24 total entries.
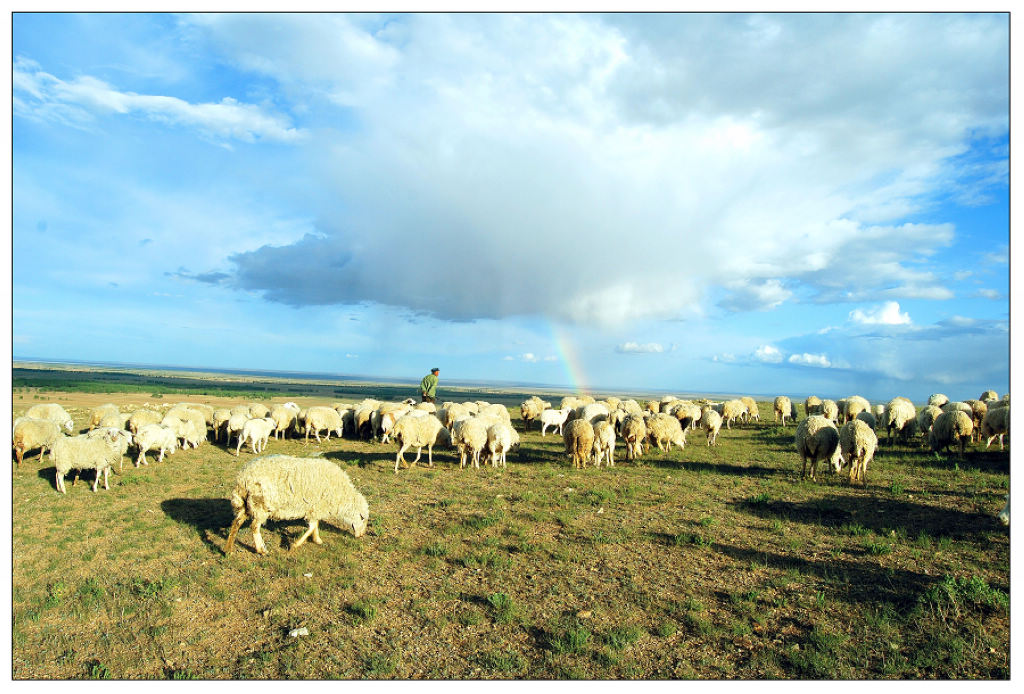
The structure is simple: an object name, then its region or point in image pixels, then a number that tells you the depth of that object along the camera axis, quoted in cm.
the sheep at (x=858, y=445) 1408
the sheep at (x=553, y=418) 2881
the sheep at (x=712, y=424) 2397
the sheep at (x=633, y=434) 1936
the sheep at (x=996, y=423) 1748
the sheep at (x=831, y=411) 2806
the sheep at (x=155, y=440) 1725
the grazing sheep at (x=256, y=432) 2100
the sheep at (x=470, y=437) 1761
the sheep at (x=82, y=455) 1340
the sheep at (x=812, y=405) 3119
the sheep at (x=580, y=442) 1784
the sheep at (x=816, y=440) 1485
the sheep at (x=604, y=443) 1825
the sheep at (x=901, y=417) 2261
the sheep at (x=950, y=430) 1798
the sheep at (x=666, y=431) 2075
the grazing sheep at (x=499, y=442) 1797
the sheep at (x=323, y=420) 2466
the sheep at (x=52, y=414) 2103
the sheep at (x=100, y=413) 2130
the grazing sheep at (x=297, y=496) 929
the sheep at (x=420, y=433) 1778
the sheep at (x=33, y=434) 1593
